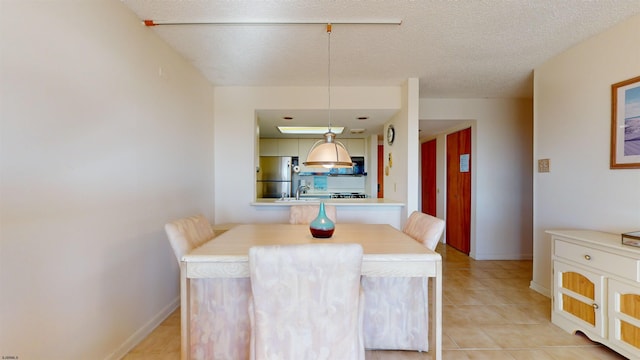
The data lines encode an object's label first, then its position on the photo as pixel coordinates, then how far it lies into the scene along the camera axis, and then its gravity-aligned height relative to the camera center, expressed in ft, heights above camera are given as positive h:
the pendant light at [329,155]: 6.88 +0.55
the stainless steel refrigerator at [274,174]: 19.60 +0.29
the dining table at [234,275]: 5.11 -1.70
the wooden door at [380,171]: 22.08 +0.53
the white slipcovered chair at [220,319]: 5.82 -2.78
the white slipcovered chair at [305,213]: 9.24 -1.10
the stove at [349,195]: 20.67 -1.18
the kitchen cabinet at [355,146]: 20.16 +2.21
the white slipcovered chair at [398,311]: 6.28 -2.86
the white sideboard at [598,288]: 5.82 -2.45
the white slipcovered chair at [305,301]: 3.95 -1.73
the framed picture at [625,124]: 6.96 +1.30
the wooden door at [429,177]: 18.78 +0.07
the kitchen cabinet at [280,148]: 19.94 +2.07
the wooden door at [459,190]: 14.98 -0.67
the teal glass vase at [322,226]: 6.48 -1.07
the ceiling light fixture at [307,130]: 16.43 +2.87
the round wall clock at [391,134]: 13.35 +2.02
